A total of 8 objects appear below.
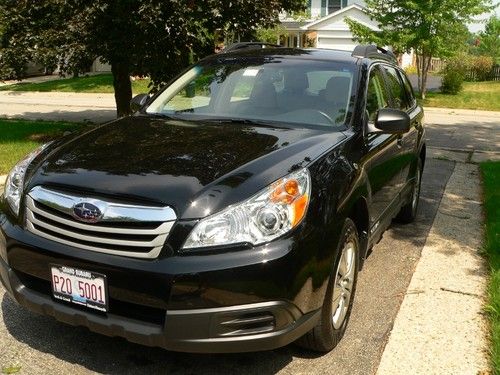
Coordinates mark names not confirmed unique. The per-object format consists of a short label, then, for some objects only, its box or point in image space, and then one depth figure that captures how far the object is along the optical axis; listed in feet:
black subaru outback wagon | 8.47
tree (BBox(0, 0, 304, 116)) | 28.81
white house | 125.08
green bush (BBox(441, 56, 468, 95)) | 76.18
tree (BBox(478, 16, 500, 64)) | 183.17
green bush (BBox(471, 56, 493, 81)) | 102.32
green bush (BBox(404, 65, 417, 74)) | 125.30
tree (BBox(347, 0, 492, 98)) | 65.67
